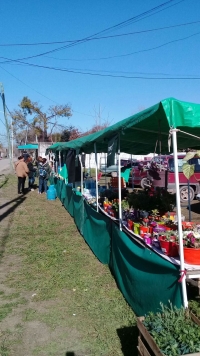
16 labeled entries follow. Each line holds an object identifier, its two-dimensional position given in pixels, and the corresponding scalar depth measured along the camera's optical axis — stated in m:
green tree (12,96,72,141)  50.25
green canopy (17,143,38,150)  33.68
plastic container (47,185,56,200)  14.42
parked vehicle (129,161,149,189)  16.82
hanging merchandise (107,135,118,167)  4.93
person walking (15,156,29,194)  14.84
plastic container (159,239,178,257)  3.60
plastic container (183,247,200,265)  3.32
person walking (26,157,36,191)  17.55
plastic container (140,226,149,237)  4.61
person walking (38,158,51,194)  15.27
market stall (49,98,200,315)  2.98
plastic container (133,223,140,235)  4.78
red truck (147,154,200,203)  12.39
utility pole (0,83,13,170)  25.80
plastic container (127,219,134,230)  5.09
